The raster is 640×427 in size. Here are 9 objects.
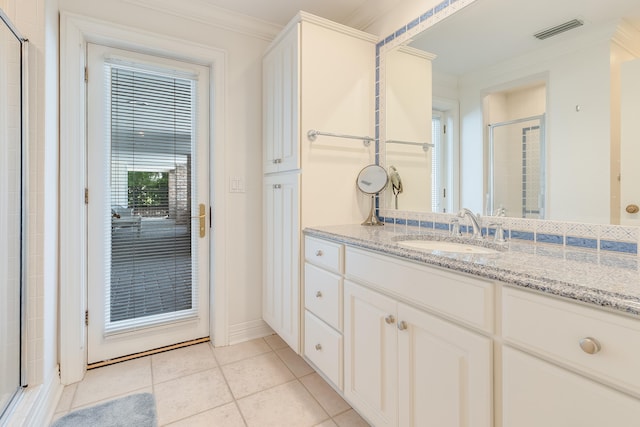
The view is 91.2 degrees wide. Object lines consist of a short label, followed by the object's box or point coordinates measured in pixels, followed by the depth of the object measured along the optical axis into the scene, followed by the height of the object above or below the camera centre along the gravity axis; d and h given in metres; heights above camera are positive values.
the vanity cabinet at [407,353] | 0.91 -0.48
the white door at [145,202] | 1.97 +0.08
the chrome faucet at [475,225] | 1.41 -0.05
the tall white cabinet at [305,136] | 1.83 +0.49
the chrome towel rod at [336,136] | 1.83 +0.48
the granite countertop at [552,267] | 0.66 -0.15
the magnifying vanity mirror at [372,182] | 1.97 +0.21
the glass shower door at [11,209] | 1.33 +0.03
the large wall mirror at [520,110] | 1.10 +0.46
